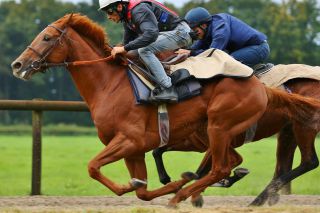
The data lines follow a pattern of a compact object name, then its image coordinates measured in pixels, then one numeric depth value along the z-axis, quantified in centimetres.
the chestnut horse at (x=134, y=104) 1591
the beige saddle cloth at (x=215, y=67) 1641
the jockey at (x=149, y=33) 1599
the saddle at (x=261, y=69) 1856
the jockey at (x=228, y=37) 1792
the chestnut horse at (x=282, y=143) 1787
